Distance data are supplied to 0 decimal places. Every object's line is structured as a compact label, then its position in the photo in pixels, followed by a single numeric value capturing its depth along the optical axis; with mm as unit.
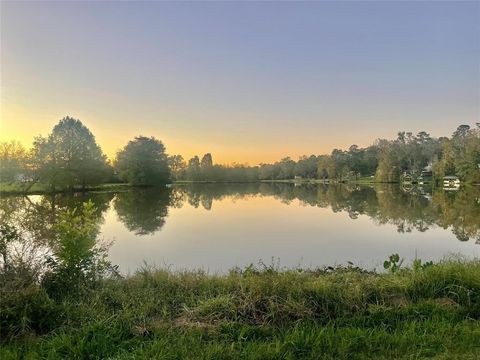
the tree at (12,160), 37169
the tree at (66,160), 39781
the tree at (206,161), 98000
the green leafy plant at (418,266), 5671
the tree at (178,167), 93075
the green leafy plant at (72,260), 4852
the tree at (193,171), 94375
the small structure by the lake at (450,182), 59500
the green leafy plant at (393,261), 6207
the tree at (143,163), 58750
